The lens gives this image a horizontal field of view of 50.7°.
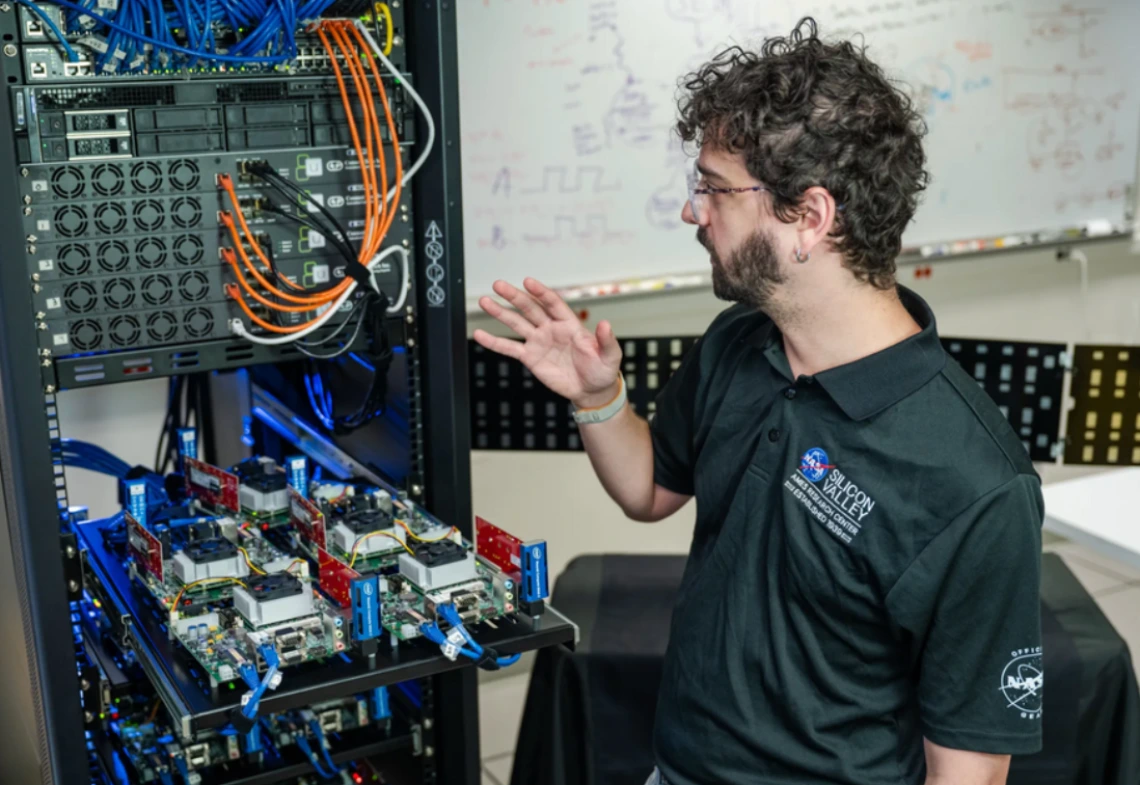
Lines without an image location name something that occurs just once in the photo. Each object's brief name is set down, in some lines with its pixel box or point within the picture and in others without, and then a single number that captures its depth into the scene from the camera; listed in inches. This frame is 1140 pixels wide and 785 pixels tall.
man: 53.3
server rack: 55.0
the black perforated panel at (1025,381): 94.6
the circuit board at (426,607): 57.2
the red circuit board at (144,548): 60.2
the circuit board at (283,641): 54.2
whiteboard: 113.9
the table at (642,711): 85.0
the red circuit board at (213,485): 70.4
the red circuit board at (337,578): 57.9
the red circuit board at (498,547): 60.0
